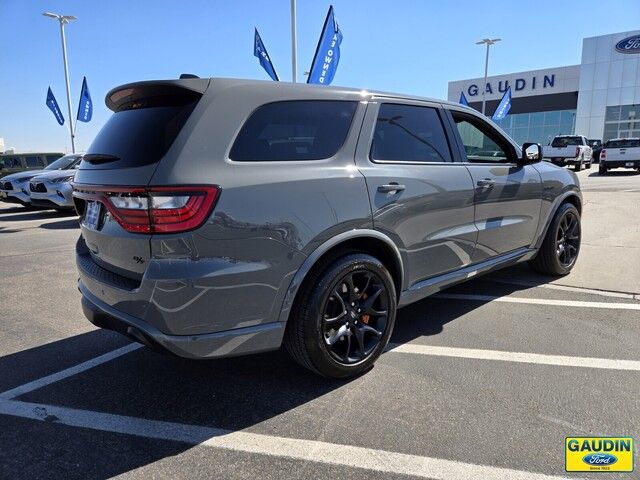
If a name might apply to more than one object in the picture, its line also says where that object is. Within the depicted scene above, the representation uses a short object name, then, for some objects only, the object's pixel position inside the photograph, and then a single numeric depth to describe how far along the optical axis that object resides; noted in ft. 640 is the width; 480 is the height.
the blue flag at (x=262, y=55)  51.42
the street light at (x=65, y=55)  82.97
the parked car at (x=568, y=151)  78.23
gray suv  7.62
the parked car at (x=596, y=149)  114.81
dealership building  146.41
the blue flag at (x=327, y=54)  47.57
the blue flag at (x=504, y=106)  100.53
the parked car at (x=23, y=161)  62.03
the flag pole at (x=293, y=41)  54.24
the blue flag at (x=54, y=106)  80.59
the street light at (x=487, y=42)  123.75
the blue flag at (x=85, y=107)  79.25
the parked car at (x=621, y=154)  69.46
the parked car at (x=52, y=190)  36.45
